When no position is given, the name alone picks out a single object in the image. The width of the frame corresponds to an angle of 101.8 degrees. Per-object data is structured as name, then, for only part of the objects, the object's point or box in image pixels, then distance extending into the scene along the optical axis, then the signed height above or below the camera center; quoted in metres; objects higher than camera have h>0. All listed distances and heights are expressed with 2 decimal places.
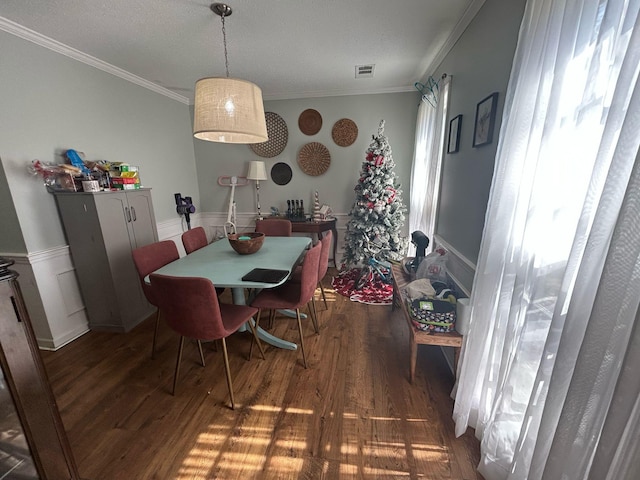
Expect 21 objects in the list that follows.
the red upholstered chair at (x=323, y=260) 2.25 -0.70
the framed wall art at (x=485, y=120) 1.48 +0.35
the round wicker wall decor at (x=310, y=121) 3.80 +0.85
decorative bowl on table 2.12 -0.51
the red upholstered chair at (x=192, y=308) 1.43 -0.73
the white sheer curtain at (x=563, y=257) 0.65 -0.25
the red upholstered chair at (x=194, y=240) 2.54 -0.59
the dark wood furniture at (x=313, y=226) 3.71 -0.65
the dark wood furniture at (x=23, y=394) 0.84 -0.73
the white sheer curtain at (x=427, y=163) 2.48 +0.18
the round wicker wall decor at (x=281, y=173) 4.04 +0.11
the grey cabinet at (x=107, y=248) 2.26 -0.60
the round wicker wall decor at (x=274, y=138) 3.88 +0.62
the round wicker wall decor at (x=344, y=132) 3.76 +0.69
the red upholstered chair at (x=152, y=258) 1.95 -0.61
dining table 1.73 -0.62
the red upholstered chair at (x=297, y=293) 1.90 -0.92
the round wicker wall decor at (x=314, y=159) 3.89 +0.32
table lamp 3.85 +0.14
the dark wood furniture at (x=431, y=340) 1.63 -0.99
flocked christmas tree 3.13 -0.36
